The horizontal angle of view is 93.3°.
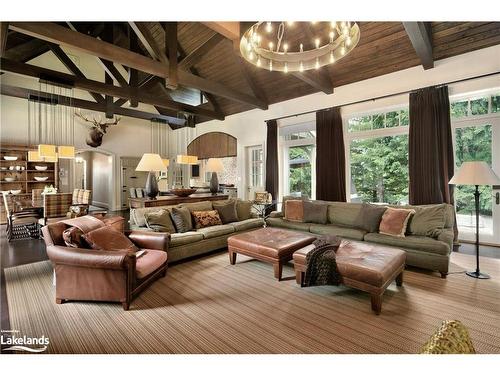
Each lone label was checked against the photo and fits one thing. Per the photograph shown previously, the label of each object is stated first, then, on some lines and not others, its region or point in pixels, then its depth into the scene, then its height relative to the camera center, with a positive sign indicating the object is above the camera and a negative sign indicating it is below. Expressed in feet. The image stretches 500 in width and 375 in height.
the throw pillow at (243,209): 15.34 -1.29
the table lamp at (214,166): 16.63 +1.72
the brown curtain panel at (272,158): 20.52 +2.74
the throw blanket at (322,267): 7.73 -2.62
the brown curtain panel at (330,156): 16.75 +2.32
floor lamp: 8.86 +0.36
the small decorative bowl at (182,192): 15.74 -0.09
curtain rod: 11.94 +5.74
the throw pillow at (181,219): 12.07 -1.49
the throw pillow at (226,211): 14.39 -1.27
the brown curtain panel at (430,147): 12.65 +2.19
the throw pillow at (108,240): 7.88 -1.70
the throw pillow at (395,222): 10.91 -1.62
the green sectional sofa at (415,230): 9.53 -2.17
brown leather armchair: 7.04 -2.49
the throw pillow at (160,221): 11.14 -1.45
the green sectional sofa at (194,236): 10.98 -2.33
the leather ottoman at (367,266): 6.86 -2.47
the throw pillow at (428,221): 10.48 -1.54
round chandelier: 7.09 +4.62
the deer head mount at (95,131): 23.70 +6.27
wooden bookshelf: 20.66 +1.93
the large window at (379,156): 15.10 +2.13
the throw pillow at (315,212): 13.92 -1.41
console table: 13.57 -0.57
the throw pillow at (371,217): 11.80 -1.48
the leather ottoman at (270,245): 9.36 -2.34
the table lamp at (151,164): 12.07 +1.40
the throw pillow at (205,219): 13.14 -1.61
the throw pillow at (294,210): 14.64 -1.33
